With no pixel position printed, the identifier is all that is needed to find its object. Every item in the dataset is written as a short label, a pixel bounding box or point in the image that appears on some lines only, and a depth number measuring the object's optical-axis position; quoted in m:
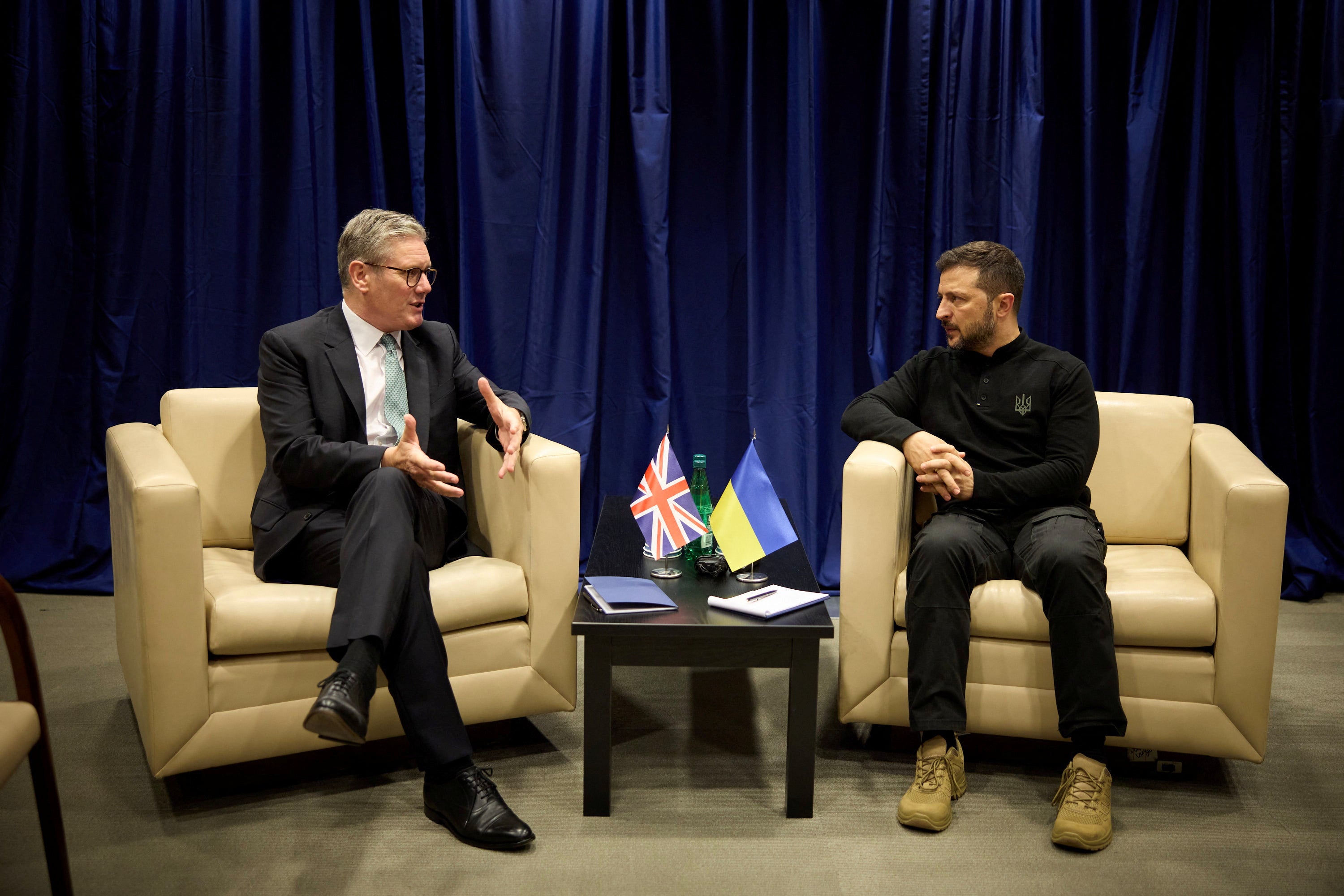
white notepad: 2.15
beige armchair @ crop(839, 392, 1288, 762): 2.24
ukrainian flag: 2.37
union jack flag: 2.44
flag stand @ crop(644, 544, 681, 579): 2.44
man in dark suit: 2.08
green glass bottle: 2.59
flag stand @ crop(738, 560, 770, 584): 2.38
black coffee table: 2.10
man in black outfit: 2.18
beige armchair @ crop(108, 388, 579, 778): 2.10
